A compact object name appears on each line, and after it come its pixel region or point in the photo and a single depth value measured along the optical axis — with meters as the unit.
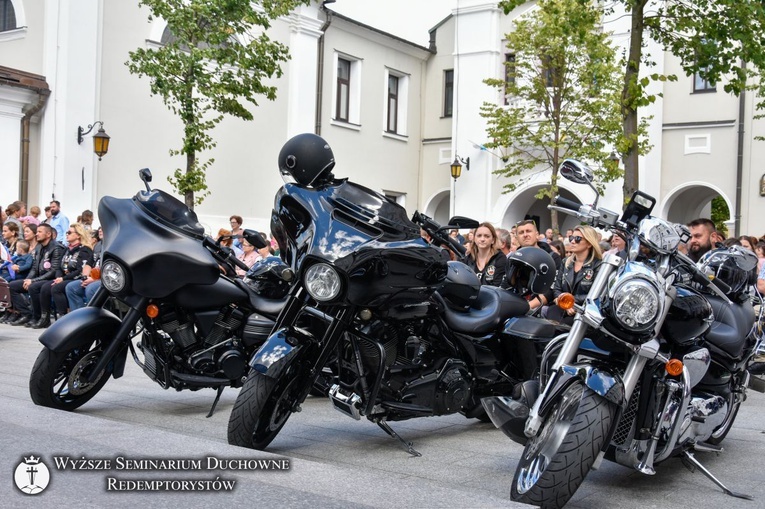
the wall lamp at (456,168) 27.61
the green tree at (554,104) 23.92
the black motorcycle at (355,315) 5.14
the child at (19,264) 14.32
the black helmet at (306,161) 5.54
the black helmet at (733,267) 5.39
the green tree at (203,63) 17.39
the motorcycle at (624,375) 4.12
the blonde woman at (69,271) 13.45
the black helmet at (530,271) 6.43
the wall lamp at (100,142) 19.52
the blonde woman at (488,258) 8.88
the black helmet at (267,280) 6.93
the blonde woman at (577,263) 8.63
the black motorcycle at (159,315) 6.30
